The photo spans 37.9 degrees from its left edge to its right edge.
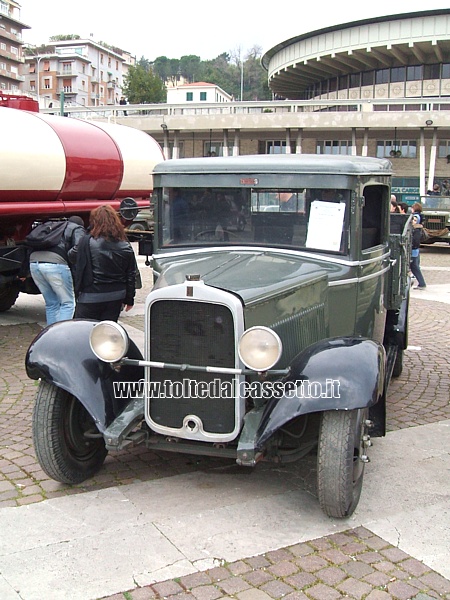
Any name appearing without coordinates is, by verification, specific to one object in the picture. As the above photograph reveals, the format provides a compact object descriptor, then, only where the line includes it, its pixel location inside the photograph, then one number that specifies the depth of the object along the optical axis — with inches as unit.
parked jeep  796.0
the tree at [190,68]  5856.3
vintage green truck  150.6
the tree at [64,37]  4589.1
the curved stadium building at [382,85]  1375.5
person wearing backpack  301.4
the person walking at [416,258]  482.9
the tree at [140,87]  2770.7
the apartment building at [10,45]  3329.2
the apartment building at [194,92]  3472.0
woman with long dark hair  242.2
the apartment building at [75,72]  4074.8
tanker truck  312.5
